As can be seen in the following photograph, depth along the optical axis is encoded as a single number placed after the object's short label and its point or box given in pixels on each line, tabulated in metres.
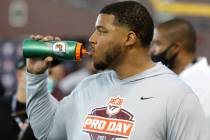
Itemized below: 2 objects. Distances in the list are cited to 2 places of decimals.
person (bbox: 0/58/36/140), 6.35
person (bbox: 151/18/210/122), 6.18
